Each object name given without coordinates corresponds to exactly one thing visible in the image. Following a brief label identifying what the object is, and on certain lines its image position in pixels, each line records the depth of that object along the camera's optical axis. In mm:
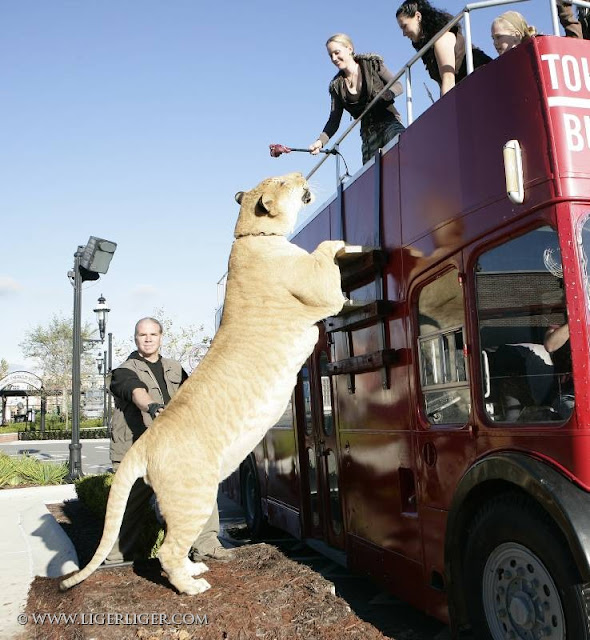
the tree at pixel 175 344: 46400
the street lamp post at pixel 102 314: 21359
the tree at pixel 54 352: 52062
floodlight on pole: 10984
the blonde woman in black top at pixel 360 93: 5297
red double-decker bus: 2896
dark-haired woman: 4168
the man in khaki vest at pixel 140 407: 5242
